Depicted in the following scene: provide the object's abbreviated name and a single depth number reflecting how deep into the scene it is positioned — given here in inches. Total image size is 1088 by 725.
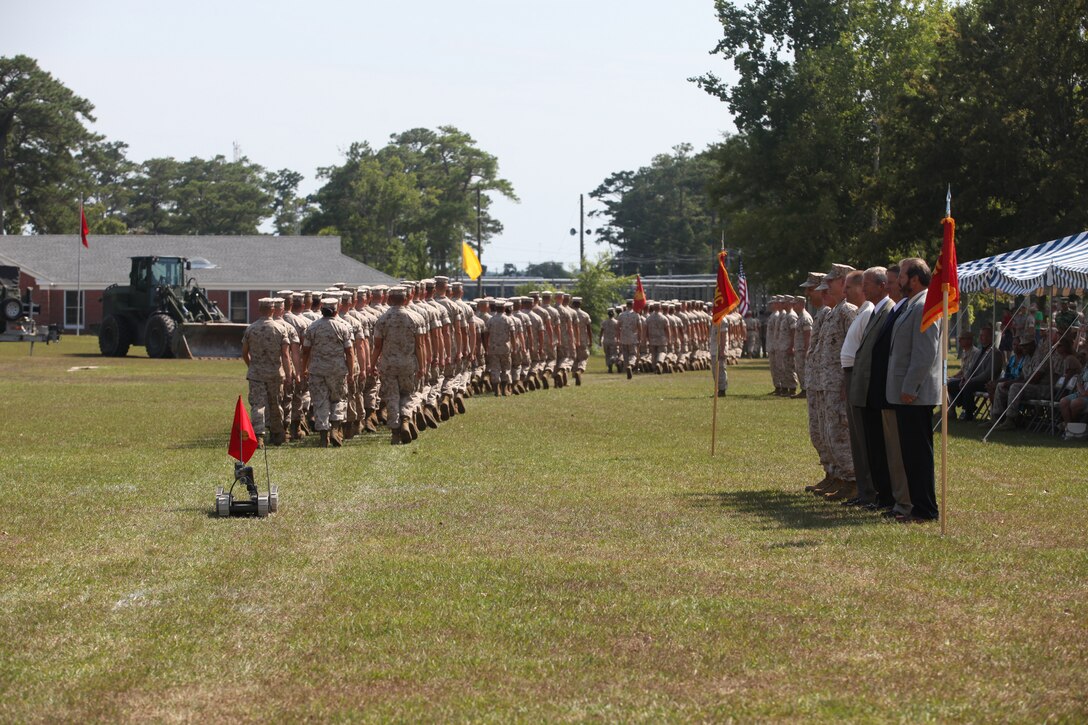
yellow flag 2519.7
